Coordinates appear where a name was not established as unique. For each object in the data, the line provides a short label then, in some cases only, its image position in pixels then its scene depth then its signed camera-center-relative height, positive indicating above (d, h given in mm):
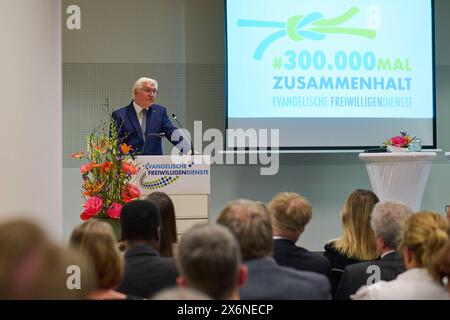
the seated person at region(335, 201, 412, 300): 4686 -323
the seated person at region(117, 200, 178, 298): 4314 -292
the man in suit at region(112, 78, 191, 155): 9705 +496
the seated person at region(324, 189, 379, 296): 5597 -291
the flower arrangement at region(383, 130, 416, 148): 10840 +342
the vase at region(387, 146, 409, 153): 10766 +267
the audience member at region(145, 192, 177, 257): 5508 -212
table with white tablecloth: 10552 +48
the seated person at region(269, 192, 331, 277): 5084 -235
